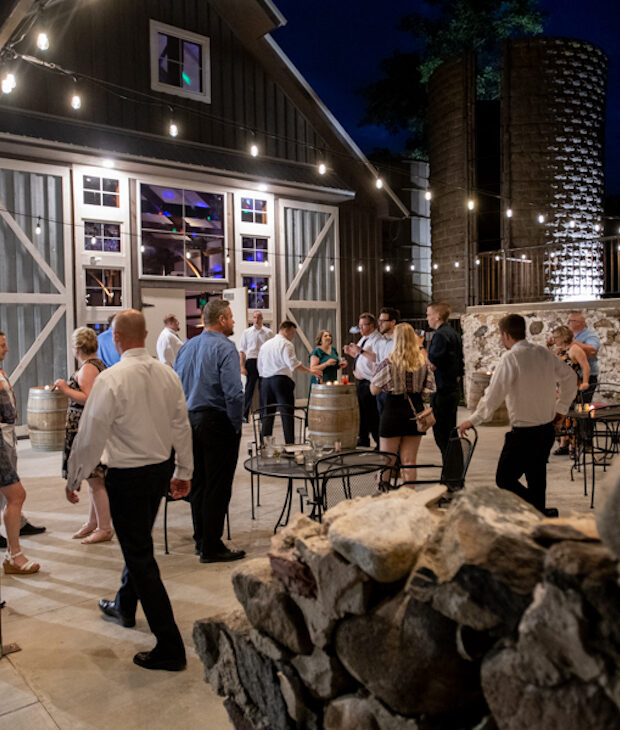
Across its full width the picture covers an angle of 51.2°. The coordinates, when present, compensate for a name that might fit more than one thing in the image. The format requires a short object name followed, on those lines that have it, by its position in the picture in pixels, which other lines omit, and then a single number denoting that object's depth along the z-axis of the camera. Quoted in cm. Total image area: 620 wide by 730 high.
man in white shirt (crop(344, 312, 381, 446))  804
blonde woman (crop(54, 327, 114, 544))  494
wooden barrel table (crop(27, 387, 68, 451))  927
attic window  1184
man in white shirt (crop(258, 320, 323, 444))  884
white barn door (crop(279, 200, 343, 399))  1355
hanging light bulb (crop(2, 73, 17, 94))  832
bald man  323
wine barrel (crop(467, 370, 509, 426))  1106
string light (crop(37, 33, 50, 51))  784
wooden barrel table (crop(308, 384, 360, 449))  745
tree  2238
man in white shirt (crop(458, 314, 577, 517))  461
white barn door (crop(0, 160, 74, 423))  1027
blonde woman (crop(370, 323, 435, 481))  559
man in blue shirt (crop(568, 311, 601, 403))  830
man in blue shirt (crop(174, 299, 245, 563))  460
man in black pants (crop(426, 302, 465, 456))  664
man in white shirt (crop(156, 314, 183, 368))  1044
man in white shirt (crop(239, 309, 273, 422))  1123
